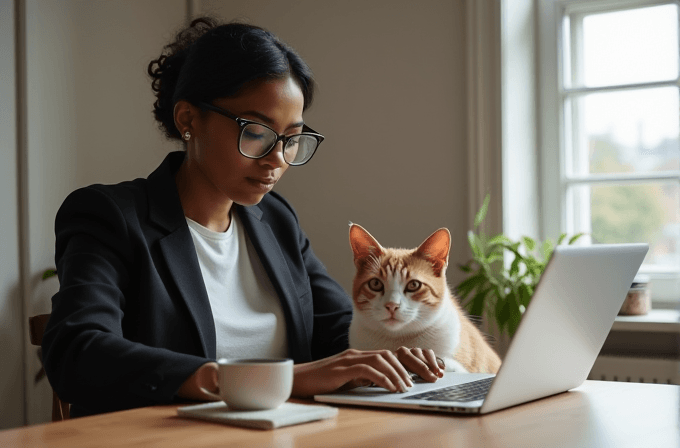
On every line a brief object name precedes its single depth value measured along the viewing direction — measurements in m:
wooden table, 0.70
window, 2.47
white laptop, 0.79
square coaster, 0.76
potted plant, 2.12
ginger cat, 1.17
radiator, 2.18
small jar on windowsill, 2.27
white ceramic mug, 0.79
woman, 0.96
